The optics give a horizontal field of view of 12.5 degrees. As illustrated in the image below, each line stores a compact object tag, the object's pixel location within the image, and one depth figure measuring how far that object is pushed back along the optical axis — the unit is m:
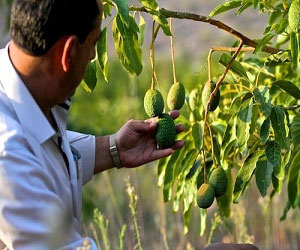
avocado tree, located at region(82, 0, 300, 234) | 3.26
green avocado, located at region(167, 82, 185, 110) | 3.30
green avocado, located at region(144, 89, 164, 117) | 3.25
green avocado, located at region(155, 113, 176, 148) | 3.27
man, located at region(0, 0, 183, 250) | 2.49
